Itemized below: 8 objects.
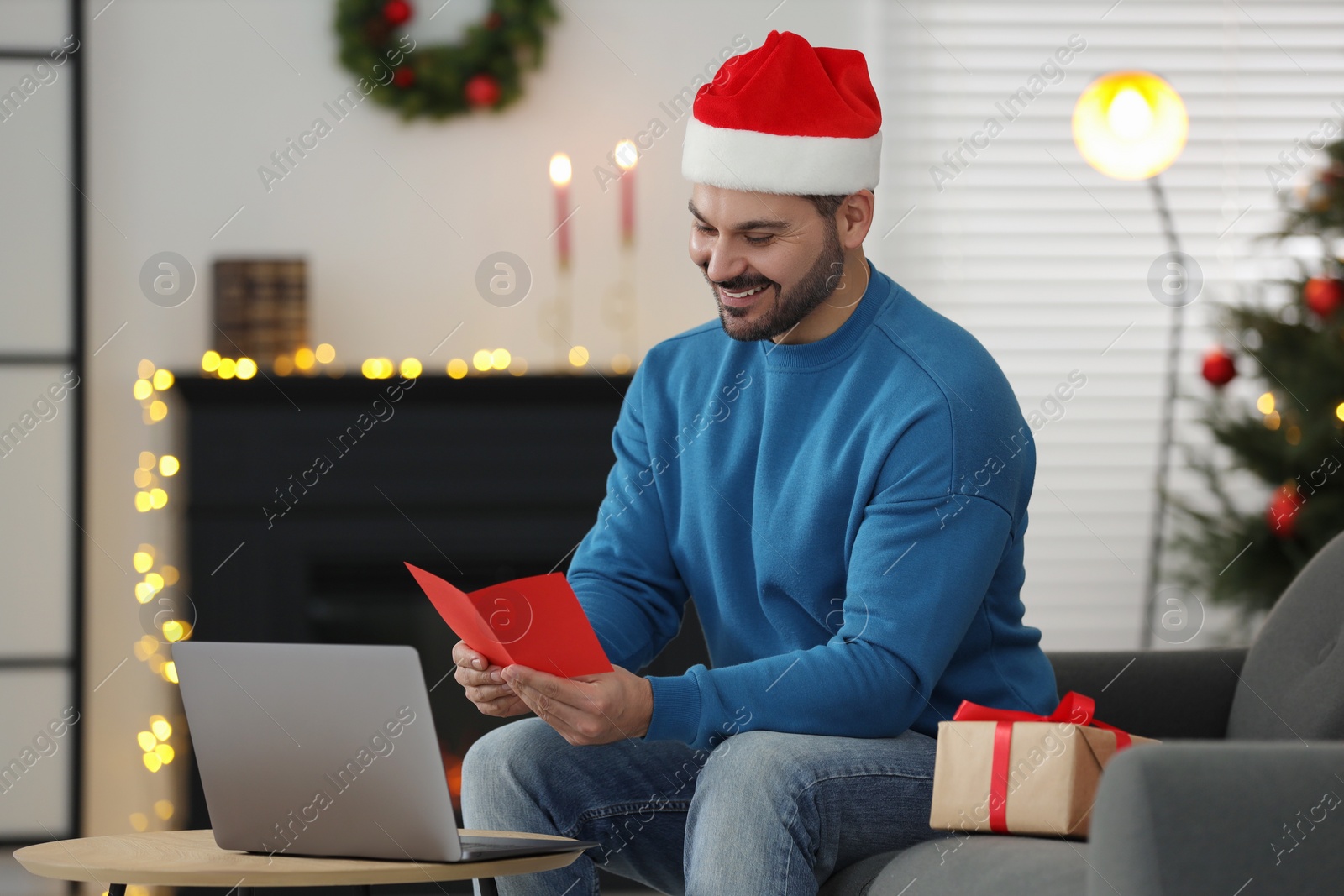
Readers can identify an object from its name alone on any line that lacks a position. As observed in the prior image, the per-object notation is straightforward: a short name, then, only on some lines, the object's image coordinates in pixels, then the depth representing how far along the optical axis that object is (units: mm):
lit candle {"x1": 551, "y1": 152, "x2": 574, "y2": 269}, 5949
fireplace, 5539
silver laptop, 2170
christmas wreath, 5887
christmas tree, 5473
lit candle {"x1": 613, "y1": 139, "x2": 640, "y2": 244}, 5961
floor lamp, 5484
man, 2562
